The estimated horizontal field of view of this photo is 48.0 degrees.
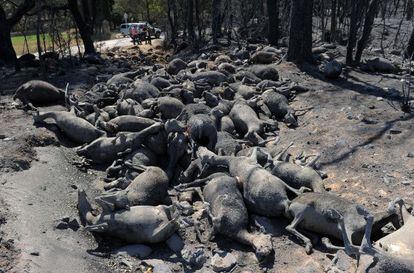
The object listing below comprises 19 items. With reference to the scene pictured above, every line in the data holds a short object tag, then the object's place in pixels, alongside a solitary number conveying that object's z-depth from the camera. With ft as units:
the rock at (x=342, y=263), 15.89
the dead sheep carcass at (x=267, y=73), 37.65
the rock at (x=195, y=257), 17.75
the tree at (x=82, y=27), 60.90
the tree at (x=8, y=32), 56.18
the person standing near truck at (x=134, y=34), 86.52
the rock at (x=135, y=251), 18.36
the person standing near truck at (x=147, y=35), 84.43
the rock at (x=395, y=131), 24.81
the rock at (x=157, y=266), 17.40
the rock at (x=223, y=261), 17.37
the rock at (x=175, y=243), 18.70
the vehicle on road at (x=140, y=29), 93.38
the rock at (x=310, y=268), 16.37
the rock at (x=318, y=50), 46.34
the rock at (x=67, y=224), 19.03
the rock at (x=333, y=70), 36.43
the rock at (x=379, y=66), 40.24
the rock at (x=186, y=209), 20.96
